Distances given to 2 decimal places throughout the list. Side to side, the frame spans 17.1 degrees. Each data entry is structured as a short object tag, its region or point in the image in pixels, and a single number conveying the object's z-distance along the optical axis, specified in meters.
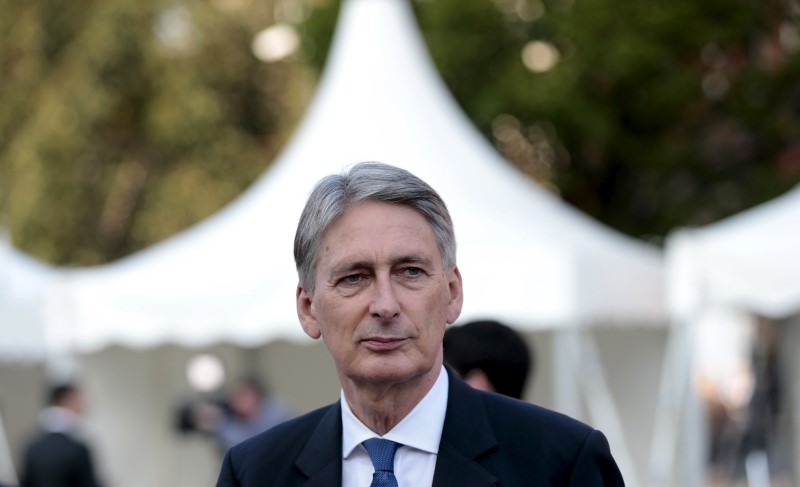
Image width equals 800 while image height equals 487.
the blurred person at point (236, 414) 19.00
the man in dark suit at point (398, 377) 4.19
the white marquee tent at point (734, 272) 16.57
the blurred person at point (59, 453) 16.08
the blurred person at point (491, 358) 7.30
